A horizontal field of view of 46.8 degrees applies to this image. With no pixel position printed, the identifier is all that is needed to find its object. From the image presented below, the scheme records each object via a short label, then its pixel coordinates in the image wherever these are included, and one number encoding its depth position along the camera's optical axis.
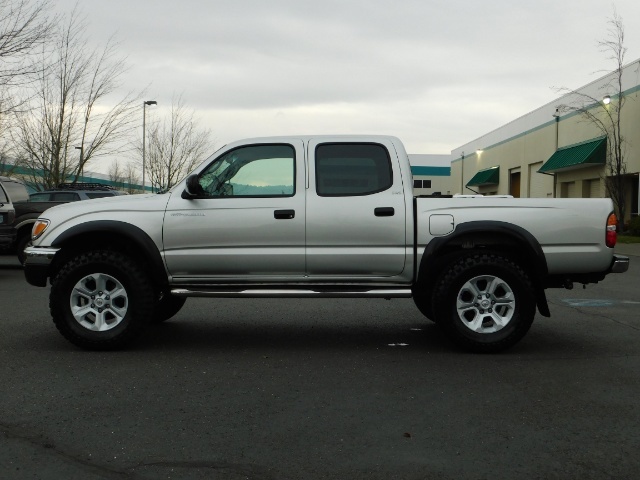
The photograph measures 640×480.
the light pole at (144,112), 38.16
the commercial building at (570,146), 31.21
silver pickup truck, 6.91
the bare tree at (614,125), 30.53
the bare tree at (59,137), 30.98
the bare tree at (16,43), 20.22
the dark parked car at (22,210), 15.40
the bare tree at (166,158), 47.47
